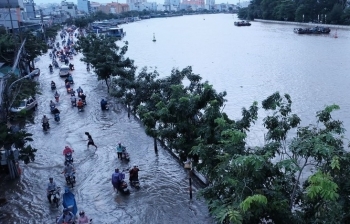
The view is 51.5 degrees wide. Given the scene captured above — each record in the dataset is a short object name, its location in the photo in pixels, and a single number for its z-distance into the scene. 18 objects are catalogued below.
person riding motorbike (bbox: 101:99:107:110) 24.75
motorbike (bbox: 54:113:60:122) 22.61
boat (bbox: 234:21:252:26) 112.94
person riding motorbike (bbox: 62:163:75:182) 13.68
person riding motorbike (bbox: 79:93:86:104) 26.73
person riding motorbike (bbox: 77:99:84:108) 24.70
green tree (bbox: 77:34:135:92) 25.30
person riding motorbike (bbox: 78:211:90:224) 10.45
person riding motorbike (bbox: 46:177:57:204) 12.44
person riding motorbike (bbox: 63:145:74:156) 15.66
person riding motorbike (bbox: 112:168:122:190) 12.71
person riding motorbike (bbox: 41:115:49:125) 20.98
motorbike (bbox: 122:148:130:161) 15.98
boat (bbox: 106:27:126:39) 91.38
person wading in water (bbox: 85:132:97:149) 17.52
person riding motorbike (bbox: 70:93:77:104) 26.37
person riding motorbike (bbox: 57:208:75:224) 10.45
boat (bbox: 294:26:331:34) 73.96
